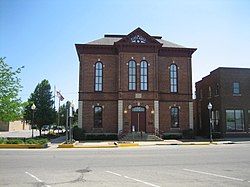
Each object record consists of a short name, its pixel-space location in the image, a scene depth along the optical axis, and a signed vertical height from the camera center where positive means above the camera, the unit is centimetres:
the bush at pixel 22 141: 2720 -196
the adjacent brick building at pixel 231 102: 3919 +247
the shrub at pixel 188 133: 3853 -173
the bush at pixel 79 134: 3656 -173
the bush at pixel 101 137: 3684 -210
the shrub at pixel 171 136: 3803 -203
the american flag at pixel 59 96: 4172 +339
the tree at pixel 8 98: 3070 +234
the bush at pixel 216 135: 3972 -198
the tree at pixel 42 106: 4950 +234
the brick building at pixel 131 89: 3788 +414
